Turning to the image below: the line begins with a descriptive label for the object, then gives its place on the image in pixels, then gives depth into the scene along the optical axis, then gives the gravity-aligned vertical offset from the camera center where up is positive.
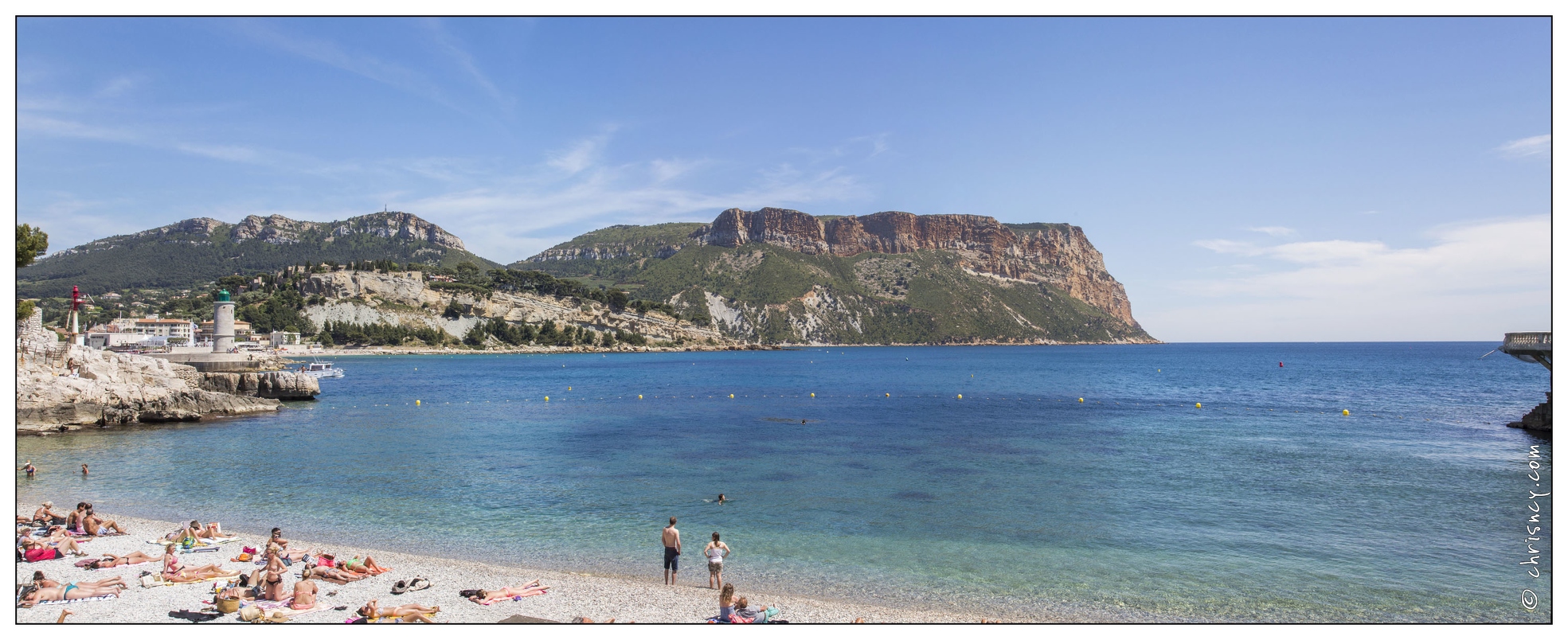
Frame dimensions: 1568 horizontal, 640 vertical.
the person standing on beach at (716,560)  15.35 -4.80
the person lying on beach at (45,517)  18.21 -4.85
